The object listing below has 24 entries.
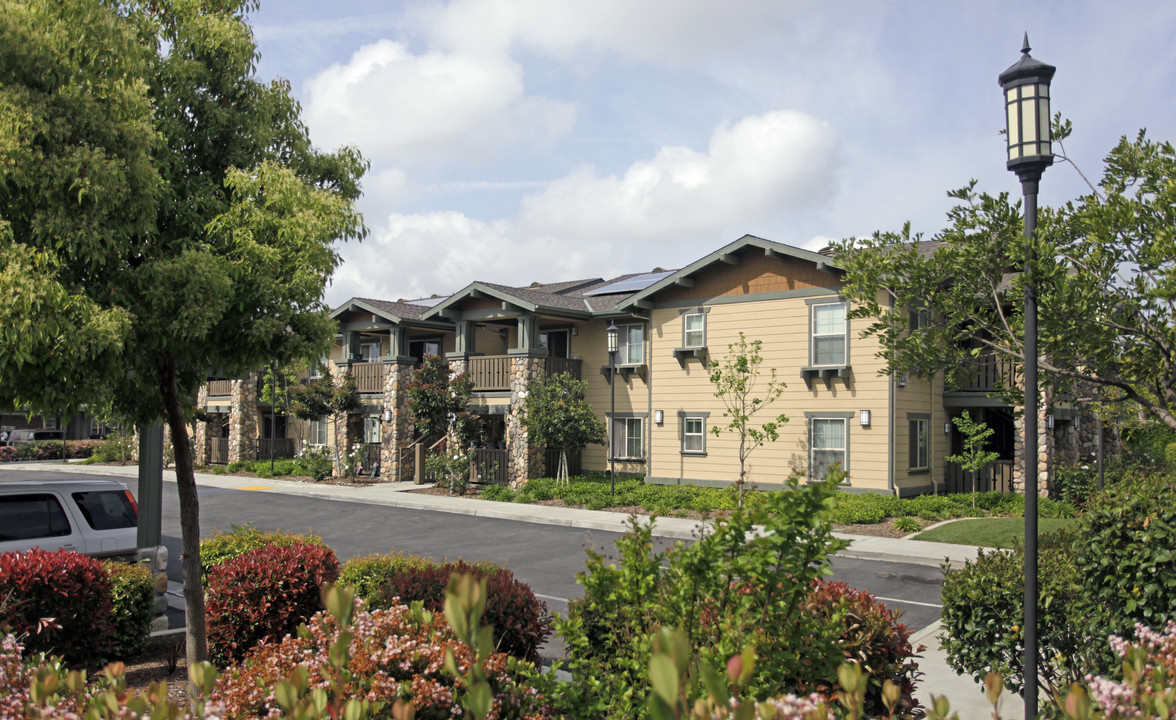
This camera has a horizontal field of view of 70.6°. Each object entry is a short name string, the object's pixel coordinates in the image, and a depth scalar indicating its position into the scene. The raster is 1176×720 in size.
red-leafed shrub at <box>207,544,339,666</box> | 8.09
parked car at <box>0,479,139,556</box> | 10.12
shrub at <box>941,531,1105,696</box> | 6.29
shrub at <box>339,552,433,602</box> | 8.78
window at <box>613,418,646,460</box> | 27.56
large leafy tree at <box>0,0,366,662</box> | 6.04
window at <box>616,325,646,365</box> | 27.45
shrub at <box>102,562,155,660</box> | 8.14
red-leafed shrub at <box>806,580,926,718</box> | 5.44
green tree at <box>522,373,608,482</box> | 25.45
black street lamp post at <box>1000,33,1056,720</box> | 6.07
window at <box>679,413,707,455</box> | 25.17
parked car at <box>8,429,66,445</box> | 47.47
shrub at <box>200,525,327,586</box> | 9.45
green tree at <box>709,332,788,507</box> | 22.61
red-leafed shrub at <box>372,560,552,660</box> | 6.89
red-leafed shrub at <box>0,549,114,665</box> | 7.29
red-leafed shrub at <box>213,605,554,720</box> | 4.36
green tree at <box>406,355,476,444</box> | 28.00
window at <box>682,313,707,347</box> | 25.22
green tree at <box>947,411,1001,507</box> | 21.61
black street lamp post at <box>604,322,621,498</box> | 23.11
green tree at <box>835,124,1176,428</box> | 6.97
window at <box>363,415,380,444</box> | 34.28
